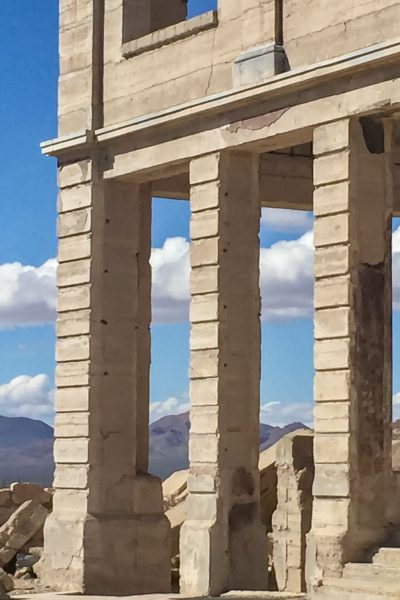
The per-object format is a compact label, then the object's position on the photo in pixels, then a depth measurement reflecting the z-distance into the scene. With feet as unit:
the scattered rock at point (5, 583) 76.82
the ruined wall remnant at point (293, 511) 89.35
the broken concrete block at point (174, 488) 106.73
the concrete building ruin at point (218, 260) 70.13
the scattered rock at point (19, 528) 109.50
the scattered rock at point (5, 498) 120.37
